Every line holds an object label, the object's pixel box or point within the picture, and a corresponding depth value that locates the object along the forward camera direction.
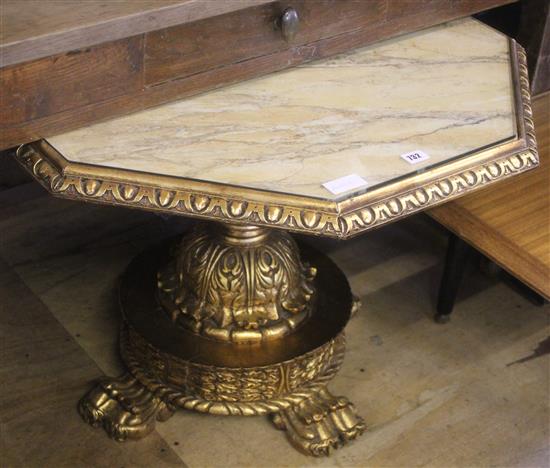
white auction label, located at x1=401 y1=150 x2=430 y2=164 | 2.60
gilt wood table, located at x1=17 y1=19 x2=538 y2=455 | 2.54
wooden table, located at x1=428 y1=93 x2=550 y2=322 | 2.82
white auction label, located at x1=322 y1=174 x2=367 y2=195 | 2.53
